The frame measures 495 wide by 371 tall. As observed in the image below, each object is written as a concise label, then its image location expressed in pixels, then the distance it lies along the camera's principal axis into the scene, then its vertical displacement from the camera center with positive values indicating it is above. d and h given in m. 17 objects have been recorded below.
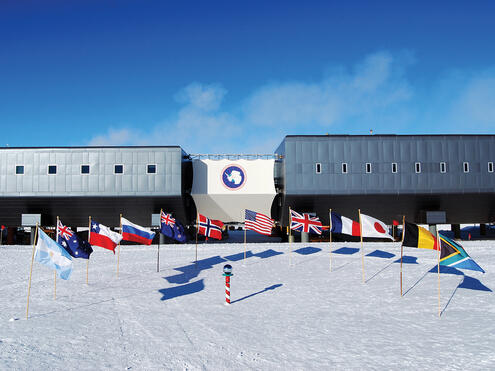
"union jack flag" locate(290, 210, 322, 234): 20.03 -1.48
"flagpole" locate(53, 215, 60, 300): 13.18 -3.86
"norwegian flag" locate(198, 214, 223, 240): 19.18 -1.62
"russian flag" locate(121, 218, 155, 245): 16.69 -1.68
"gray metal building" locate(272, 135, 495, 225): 30.14 +3.13
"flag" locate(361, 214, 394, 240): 15.86 -1.43
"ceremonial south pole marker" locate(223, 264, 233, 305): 12.46 -3.15
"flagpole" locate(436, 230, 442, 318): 11.95 -1.73
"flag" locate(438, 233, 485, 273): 11.49 -2.08
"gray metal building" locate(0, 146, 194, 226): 29.81 +2.34
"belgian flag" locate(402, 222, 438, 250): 12.70 -1.52
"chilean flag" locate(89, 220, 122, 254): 15.55 -1.73
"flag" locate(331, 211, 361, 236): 16.80 -1.38
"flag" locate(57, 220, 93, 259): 14.16 -1.80
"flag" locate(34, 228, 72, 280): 11.19 -1.89
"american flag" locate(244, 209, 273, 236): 19.91 -1.41
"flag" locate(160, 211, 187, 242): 18.34 -1.55
